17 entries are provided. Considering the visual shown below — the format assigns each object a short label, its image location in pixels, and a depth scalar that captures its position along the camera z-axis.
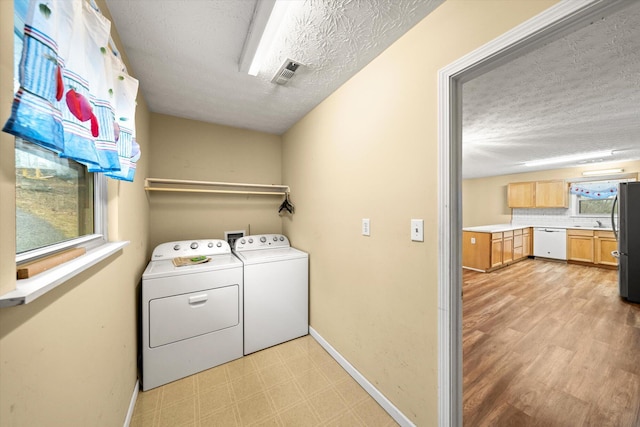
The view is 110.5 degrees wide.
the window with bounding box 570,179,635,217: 4.90
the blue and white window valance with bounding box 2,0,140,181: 0.47
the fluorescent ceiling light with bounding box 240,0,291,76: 1.08
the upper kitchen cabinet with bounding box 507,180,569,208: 5.43
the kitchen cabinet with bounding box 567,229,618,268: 4.77
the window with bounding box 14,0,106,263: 0.64
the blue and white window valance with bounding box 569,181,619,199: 4.87
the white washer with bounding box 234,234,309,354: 2.07
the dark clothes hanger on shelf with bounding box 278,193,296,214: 2.81
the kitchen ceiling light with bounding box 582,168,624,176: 4.77
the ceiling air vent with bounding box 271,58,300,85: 1.55
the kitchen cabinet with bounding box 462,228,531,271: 4.53
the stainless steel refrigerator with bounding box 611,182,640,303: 3.02
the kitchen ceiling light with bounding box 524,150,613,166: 3.98
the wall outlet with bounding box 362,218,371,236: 1.64
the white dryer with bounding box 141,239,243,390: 1.68
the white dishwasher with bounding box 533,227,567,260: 5.33
